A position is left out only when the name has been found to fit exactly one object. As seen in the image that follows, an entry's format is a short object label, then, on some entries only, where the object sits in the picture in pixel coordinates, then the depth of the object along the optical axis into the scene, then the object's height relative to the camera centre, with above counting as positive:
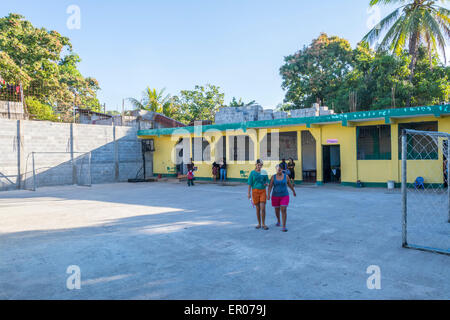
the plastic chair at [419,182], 14.02 -0.82
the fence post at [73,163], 20.56 +0.26
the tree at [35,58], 23.73 +8.96
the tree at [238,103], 34.58 +6.80
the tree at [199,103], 39.56 +7.79
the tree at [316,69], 26.66 +8.16
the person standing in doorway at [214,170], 20.47 -0.29
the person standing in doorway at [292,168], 16.86 -0.18
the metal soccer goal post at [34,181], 17.31 -0.72
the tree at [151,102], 34.03 +6.89
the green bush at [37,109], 24.12 +4.46
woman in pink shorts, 7.37 -0.58
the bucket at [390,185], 14.76 -0.98
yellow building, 14.39 +1.17
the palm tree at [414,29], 19.97 +8.62
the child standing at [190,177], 18.70 -0.65
